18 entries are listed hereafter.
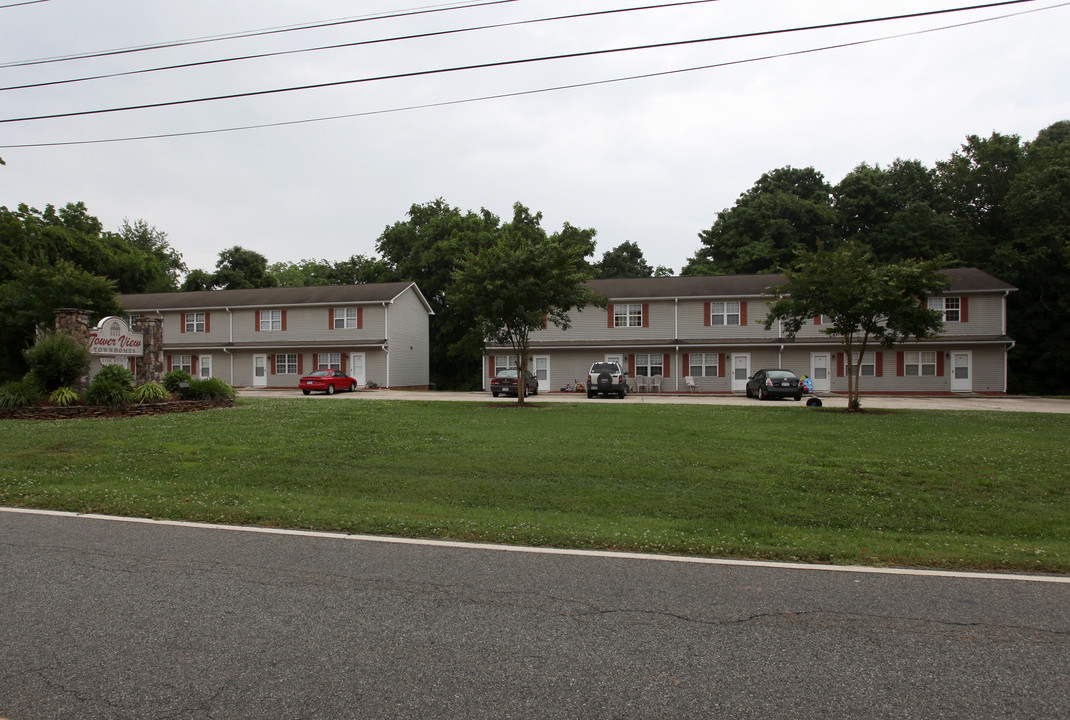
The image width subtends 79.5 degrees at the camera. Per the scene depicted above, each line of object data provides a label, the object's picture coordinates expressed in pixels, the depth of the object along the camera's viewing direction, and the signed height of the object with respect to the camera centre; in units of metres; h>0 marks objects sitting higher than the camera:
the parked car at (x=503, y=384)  29.80 -0.98
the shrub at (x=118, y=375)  18.37 -0.23
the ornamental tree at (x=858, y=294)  20.23 +2.11
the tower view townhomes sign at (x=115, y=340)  19.73 +0.84
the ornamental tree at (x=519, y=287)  21.88 +2.64
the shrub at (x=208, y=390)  20.34 -0.78
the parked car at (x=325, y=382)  33.06 -0.89
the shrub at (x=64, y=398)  17.22 -0.82
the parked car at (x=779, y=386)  28.89 -1.15
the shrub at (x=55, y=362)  18.14 +0.15
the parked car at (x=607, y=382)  29.64 -0.92
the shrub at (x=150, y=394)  18.50 -0.80
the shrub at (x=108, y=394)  17.67 -0.75
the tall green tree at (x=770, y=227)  48.03 +10.37
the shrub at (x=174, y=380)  20.98 -0.45
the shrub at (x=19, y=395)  16.88 -0.73
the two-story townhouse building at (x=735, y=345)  34.19 +0.87
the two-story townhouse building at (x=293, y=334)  38.91 +1.98
